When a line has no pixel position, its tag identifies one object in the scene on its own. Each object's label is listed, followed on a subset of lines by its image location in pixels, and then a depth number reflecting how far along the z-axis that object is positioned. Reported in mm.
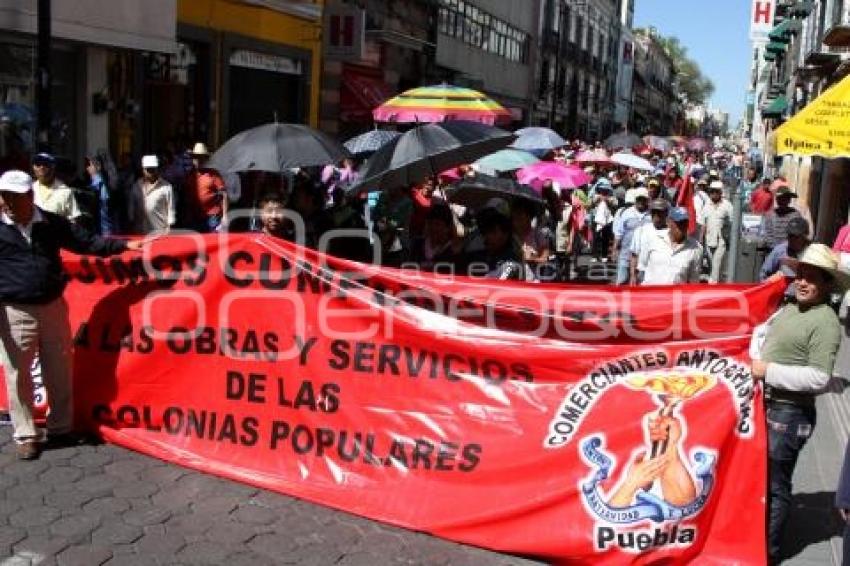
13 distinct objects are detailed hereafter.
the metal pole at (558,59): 57156
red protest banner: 4637
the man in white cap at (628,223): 11336
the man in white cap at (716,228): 13586
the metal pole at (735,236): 8641
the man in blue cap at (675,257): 8156
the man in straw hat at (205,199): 11094
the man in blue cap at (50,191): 8836
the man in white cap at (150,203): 10789
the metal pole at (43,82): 9547
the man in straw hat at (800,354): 4508
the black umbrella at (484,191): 8844
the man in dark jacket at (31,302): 5598
